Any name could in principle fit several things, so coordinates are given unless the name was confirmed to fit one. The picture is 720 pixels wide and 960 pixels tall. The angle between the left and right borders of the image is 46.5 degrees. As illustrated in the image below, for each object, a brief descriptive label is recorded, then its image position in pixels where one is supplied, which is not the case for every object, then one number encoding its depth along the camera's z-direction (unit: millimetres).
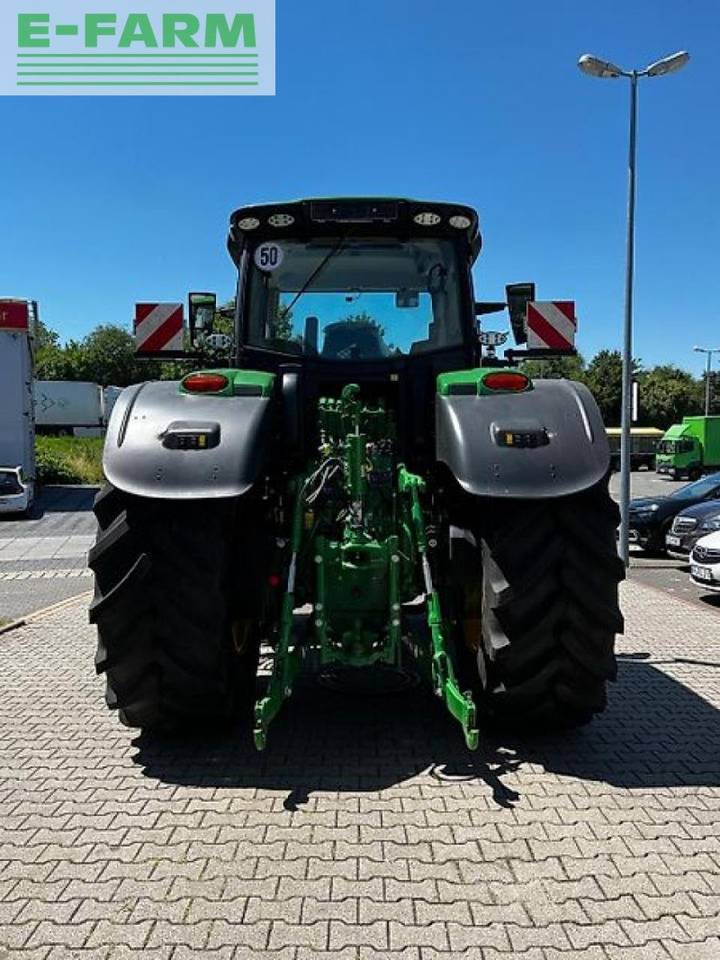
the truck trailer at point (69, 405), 39062
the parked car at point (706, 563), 9484
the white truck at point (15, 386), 20094
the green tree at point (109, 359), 61656
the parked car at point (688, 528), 12656
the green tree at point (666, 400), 62844
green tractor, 3783
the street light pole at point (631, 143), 12344
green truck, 40312
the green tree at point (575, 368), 54003
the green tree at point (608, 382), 58594
